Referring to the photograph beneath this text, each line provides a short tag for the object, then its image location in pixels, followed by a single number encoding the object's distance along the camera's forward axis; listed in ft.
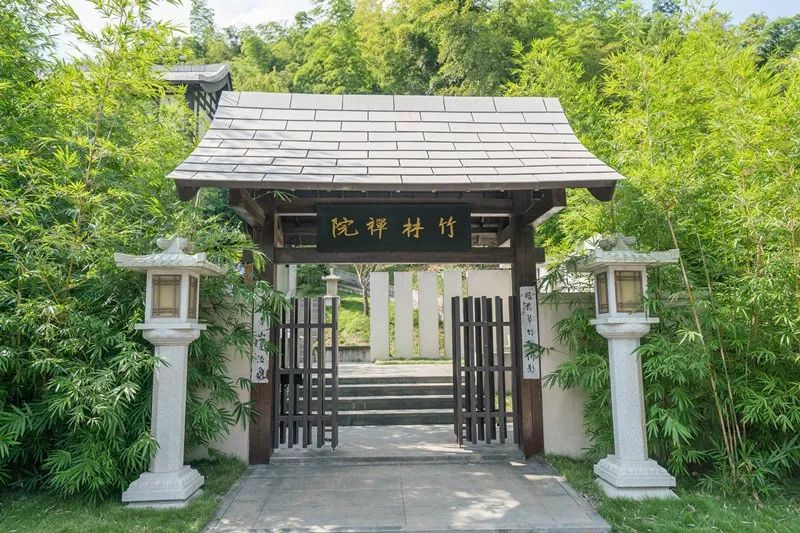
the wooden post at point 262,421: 14.20
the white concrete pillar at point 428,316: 32.96
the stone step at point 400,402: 21.34
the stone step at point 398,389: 22.18
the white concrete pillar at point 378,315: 33.19
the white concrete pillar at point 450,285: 32.29
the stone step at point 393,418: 19.99
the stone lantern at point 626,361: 11.43
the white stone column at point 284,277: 26.48
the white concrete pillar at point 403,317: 33.17
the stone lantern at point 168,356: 10.94
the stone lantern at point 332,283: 37.70
